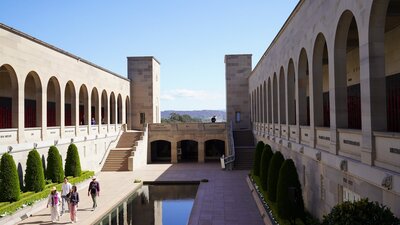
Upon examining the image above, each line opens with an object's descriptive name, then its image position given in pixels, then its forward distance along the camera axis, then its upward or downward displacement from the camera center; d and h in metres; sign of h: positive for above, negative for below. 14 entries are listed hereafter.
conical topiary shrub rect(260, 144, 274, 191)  19.96 -2.44
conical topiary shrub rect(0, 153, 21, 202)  17.14 -2.63
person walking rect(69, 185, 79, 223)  16.33 -3.67
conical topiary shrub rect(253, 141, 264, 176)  23.61 -2.44
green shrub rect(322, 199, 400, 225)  7.02 -1.93
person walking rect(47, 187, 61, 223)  16.31 -3.59
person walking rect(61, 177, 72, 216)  18.01 -3.38
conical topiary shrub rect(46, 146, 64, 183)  22.02 -2.45
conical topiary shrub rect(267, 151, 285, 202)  16.95 -2.50
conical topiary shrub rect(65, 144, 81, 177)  24.81 -2.60
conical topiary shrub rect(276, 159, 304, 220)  13.64 -2.84
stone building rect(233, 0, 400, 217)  8.90 +0.61
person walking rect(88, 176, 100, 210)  18.56 -3.42
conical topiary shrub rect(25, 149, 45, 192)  19.42 -2.57
